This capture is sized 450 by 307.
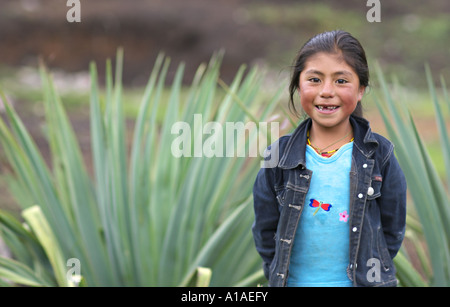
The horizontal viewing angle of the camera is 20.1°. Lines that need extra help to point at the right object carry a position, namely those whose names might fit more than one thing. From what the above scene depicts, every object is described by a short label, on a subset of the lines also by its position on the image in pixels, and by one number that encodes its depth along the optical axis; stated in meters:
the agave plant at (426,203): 4.40
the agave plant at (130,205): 4.89
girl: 3.23
